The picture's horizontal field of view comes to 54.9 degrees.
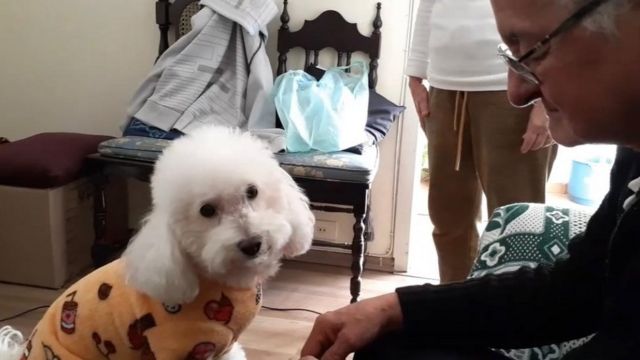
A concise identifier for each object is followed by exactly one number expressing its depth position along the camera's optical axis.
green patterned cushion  1.01
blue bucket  3.54
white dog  1.15
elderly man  0.59
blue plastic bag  1.97
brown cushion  2.16
